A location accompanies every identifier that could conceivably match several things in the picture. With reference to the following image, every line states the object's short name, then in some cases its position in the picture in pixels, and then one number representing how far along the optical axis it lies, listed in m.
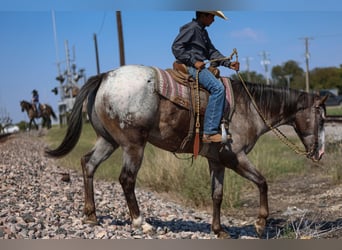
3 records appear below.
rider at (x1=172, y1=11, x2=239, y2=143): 4.89
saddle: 4.94
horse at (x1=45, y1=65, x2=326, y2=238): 4.89
